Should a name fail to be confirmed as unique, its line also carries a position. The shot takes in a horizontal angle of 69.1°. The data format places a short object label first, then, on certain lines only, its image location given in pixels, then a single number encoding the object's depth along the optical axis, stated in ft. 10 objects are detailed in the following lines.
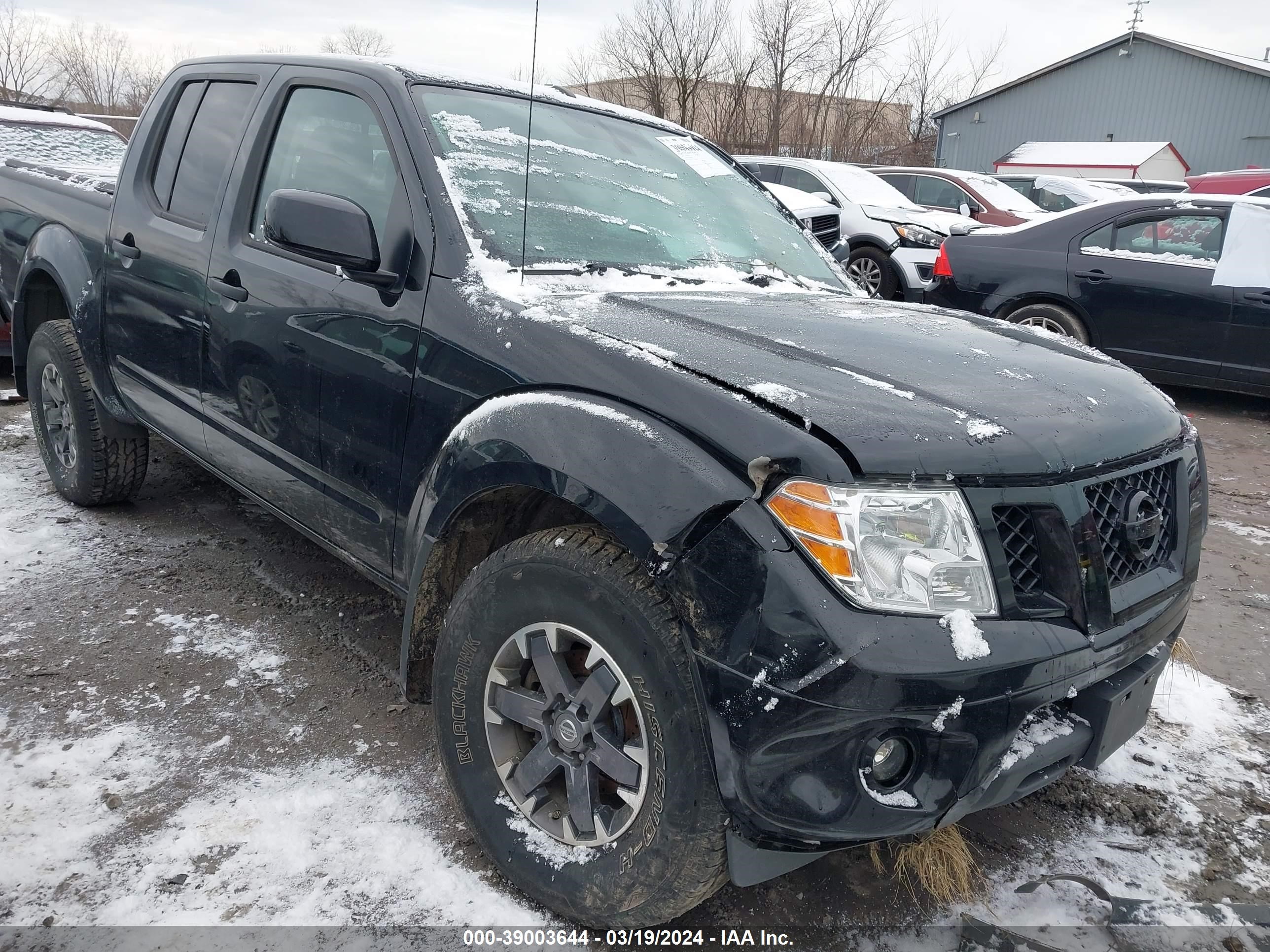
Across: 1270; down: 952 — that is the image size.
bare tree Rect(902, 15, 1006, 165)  122.31
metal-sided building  96.27
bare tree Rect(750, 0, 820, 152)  96.89
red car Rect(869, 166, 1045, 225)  36.94
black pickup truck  5.05
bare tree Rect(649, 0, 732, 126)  90.27
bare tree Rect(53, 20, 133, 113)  101.55
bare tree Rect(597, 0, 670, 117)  90.38
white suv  30.45
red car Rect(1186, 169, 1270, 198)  40.98
